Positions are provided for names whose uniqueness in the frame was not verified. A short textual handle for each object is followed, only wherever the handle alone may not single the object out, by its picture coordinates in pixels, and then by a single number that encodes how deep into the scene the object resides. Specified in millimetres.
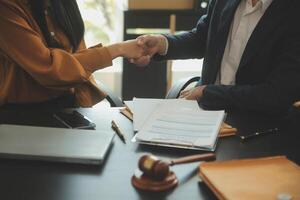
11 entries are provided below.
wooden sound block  825
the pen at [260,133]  1154
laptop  947
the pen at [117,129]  1135
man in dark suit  1478
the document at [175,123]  1075
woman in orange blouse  1465
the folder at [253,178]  780
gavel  815
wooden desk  813
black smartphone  1196
